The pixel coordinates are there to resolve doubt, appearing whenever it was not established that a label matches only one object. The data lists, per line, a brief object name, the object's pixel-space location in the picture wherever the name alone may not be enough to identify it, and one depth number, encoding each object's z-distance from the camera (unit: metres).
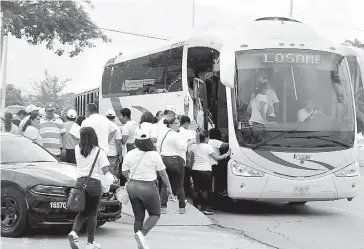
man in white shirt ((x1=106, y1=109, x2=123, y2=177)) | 13.10
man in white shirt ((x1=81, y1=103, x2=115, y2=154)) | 11.81
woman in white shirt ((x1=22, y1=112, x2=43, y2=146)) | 12.87
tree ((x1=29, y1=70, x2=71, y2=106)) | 44.88
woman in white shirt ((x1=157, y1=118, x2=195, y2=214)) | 11.47
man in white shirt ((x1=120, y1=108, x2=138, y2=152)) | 13.53
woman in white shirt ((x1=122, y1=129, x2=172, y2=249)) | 8.16
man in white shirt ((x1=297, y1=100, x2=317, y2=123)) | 12.38
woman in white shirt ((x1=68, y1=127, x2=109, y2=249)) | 8.10
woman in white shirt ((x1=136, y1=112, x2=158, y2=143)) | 11.45
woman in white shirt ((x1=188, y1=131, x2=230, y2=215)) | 12.19
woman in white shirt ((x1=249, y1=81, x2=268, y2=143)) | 12.36
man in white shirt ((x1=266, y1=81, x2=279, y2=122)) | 12.38
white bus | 12.25
